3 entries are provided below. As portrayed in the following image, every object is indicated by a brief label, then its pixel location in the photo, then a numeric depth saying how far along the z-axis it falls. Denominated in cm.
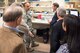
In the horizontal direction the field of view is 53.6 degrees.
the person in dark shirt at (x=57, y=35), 129
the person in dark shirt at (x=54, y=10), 194
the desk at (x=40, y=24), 279
